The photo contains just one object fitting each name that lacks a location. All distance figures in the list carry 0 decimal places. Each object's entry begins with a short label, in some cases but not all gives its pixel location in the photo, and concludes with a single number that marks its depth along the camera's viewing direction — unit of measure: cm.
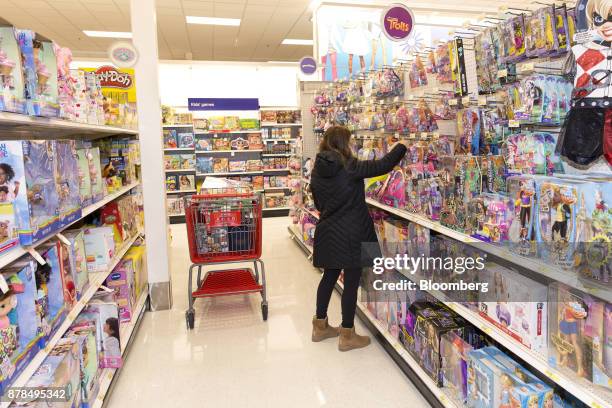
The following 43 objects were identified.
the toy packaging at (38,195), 157
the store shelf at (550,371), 139
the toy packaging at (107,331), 251
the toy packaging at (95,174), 267
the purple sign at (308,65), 592
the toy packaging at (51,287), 181
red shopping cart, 359
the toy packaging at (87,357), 212
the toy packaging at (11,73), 147
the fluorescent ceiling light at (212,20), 855
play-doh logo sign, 383
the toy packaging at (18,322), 144
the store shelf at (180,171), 892
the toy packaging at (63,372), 163
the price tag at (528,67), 167
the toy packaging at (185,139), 900
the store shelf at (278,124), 921
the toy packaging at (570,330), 147
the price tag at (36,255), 165
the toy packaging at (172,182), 898
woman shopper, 285
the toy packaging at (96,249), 275
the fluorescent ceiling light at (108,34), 939
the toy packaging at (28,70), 164
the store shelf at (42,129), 156
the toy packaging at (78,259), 221
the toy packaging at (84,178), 244
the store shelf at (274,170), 939
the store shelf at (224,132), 889
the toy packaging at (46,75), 179
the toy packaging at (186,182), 901
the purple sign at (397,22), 360
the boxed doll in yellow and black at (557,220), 148
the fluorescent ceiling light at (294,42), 1057
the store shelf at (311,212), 518
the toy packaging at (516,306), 171
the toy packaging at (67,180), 198
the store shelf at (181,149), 893
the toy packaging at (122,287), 319
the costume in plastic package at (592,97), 140
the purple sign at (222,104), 890
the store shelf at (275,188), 939
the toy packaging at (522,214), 166
